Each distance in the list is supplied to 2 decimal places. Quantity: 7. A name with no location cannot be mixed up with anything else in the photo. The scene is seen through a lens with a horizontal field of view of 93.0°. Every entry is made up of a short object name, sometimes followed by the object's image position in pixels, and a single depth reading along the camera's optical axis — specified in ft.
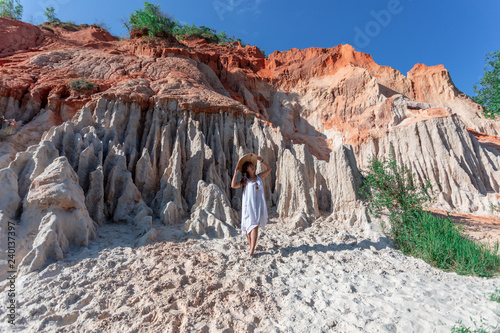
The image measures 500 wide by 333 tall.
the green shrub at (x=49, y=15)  72.57
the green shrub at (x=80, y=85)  34.58
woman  16.29
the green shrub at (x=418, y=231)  15.10
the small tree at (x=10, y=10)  63.36
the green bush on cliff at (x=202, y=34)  89.25
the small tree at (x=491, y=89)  40.62
